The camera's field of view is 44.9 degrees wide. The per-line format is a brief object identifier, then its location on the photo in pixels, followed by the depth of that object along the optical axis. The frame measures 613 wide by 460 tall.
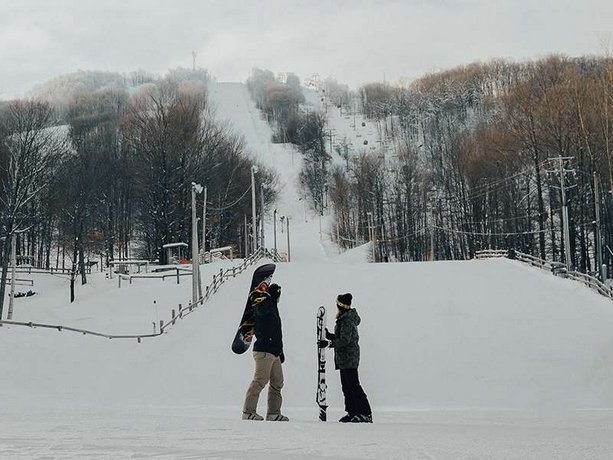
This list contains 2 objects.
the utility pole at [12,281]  39.41
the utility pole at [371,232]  80.03
